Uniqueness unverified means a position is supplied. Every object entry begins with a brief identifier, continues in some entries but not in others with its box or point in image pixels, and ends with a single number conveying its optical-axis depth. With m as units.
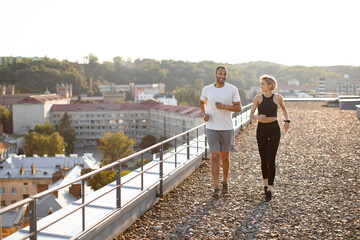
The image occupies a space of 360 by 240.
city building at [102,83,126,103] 133.61
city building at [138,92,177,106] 120.12
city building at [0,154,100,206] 46.50
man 5.45
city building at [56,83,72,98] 133.51
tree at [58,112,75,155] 89.19
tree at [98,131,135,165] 68.74
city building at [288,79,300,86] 172.50
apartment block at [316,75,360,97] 94.81
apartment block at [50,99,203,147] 100.12
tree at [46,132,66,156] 73.25
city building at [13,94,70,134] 96.00
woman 5.50
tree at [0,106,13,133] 99.22
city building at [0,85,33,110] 126.41
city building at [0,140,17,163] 71.47
